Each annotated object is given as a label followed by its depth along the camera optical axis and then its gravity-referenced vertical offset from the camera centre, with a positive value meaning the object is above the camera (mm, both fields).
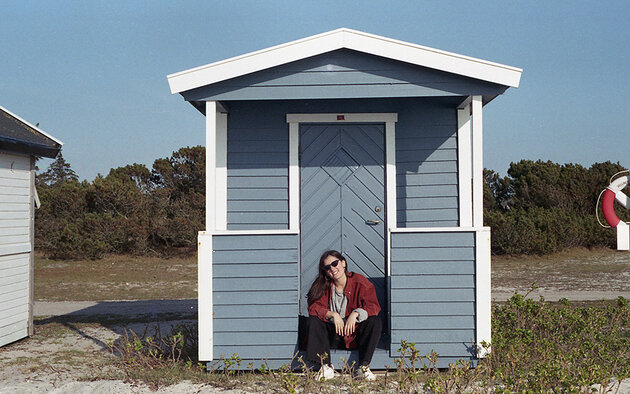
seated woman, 5566 -840
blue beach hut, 5738 -237
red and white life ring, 8328 +311
